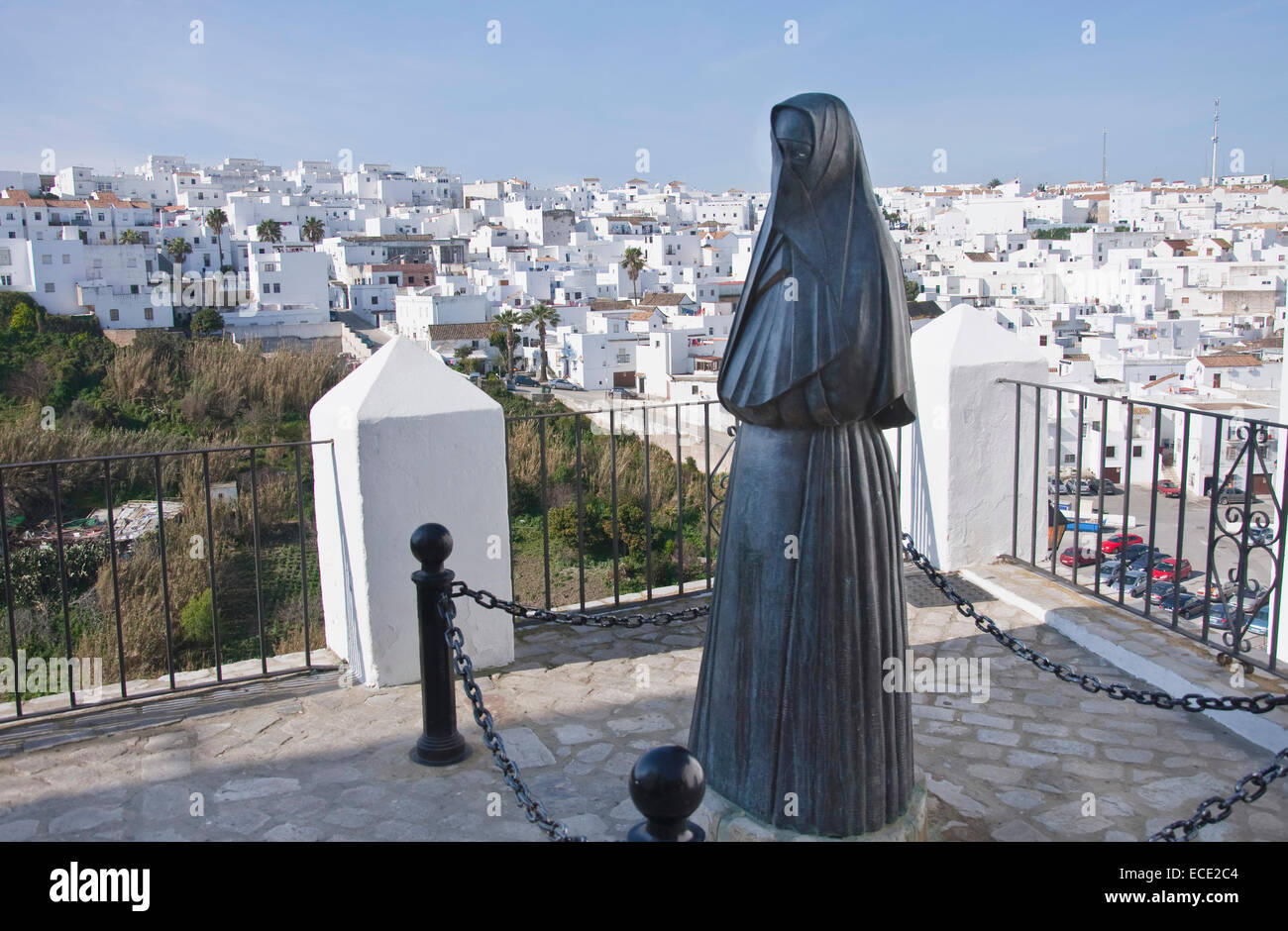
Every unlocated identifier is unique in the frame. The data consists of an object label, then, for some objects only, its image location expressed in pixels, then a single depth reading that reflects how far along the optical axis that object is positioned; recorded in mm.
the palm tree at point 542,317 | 55906
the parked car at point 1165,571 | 21209
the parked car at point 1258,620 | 16098
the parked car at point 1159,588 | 20284
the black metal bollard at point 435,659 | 3734
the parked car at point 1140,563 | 22334
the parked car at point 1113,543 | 25667
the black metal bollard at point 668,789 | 1811
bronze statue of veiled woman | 2525
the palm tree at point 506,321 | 55031
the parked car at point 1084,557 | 23750
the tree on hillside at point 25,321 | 44666
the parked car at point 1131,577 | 22866
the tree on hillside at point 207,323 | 49344
